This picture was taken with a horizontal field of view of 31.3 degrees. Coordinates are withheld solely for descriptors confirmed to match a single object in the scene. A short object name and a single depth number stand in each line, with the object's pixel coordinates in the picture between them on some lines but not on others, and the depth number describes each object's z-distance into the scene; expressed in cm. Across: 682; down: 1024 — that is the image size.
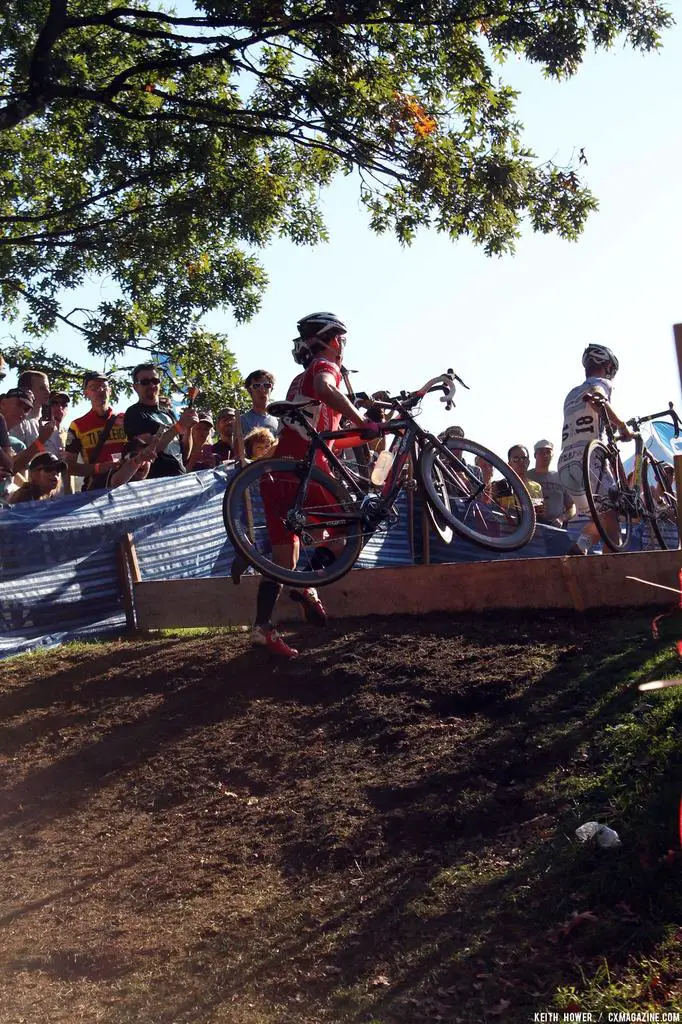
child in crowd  1203
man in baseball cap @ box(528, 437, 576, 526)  1395
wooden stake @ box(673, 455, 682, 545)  620
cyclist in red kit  833
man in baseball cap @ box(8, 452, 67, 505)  1149
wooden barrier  882
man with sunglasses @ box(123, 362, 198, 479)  1161
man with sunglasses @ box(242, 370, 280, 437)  1196
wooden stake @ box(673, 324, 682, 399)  588
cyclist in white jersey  1059
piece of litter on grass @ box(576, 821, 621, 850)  570
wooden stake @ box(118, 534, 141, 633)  1190
